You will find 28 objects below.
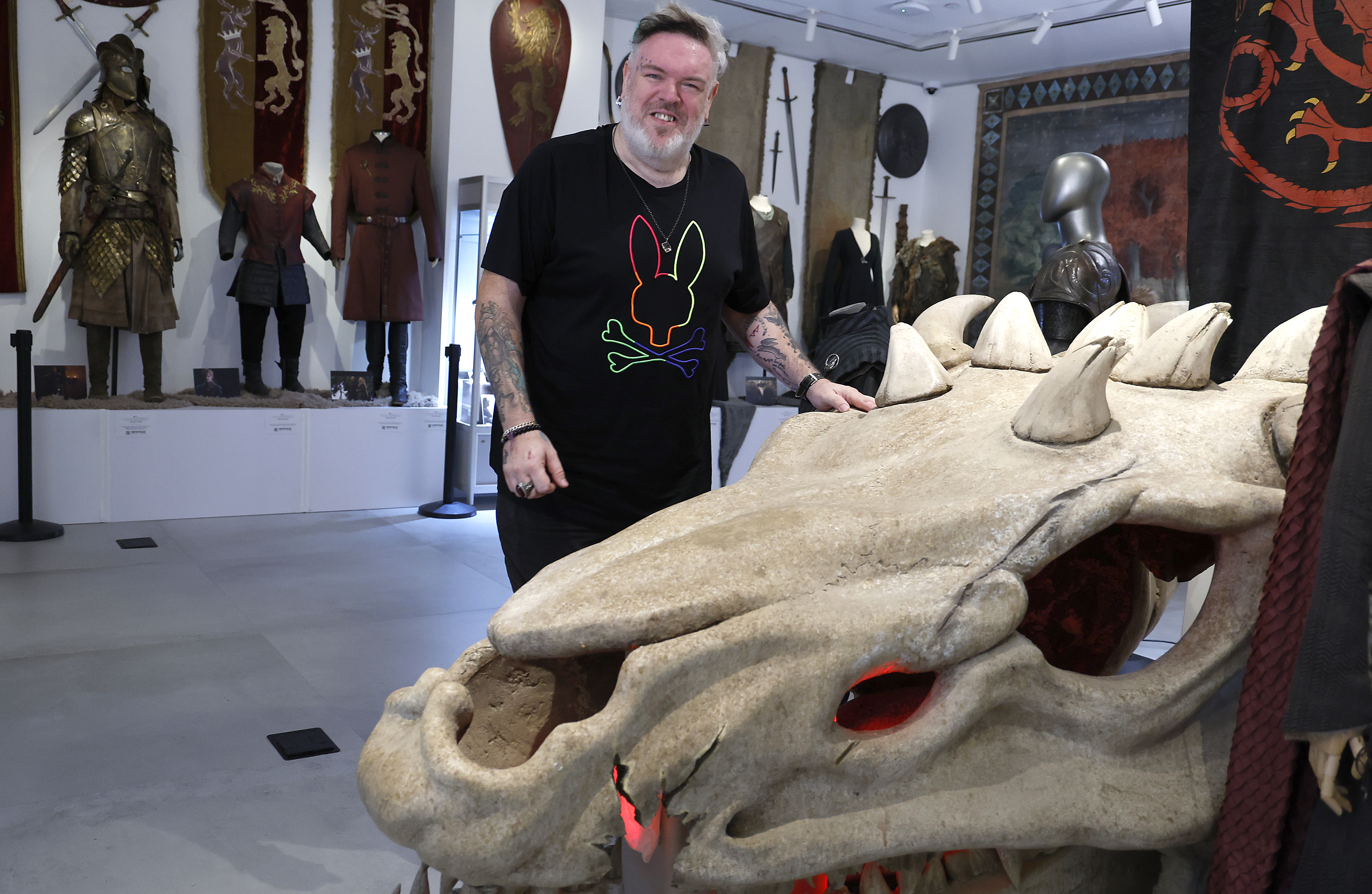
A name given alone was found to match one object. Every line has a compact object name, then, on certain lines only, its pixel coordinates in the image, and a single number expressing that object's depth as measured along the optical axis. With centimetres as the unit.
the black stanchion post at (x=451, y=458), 673
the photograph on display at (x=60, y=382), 614
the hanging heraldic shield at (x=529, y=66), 716
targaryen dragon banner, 235
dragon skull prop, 103
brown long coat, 706
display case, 688
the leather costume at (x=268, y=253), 667
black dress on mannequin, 941
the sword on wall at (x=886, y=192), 1041
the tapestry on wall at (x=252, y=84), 684
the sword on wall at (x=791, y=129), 945
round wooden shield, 1027
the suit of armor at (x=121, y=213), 605
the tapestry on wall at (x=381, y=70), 723
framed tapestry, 875
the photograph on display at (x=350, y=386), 710
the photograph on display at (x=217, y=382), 673
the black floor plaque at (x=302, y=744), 322
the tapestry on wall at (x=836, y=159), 975
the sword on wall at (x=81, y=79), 633
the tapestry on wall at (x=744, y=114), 905
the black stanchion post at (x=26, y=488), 553
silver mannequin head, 521
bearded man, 212
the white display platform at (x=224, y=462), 598
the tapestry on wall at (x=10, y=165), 616
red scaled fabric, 119
